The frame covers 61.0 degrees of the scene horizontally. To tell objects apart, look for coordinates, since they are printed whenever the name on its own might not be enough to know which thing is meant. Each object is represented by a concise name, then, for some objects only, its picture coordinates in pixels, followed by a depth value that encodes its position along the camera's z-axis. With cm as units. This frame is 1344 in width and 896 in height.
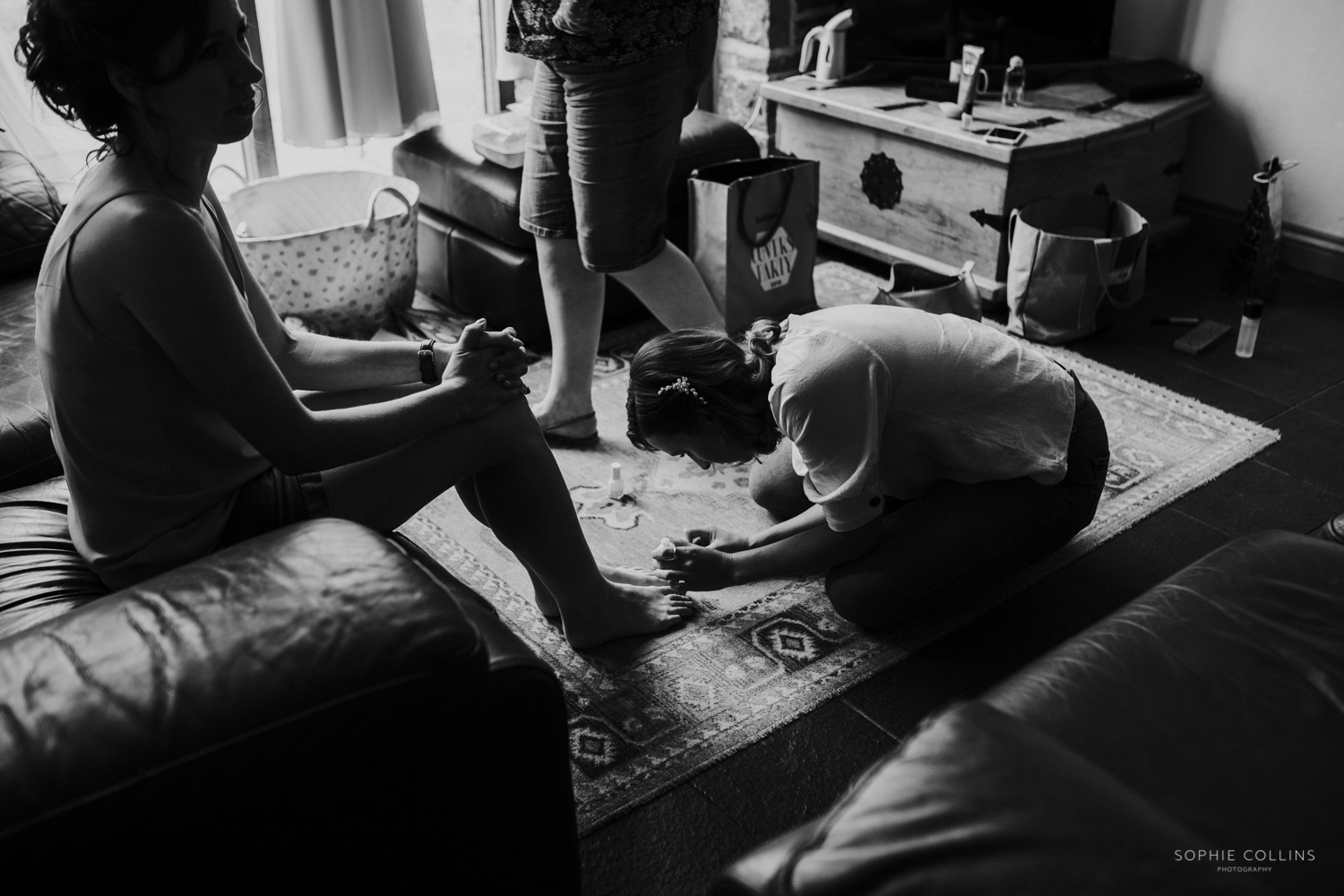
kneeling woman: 157
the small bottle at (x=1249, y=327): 259
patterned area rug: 157
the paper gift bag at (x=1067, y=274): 261
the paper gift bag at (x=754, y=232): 256
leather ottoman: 267
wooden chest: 281
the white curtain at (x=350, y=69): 283
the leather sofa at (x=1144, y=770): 73
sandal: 233
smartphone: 275
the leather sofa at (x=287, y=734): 84
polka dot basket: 254
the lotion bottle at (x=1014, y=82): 298
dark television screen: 317
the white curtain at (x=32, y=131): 261
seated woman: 115
